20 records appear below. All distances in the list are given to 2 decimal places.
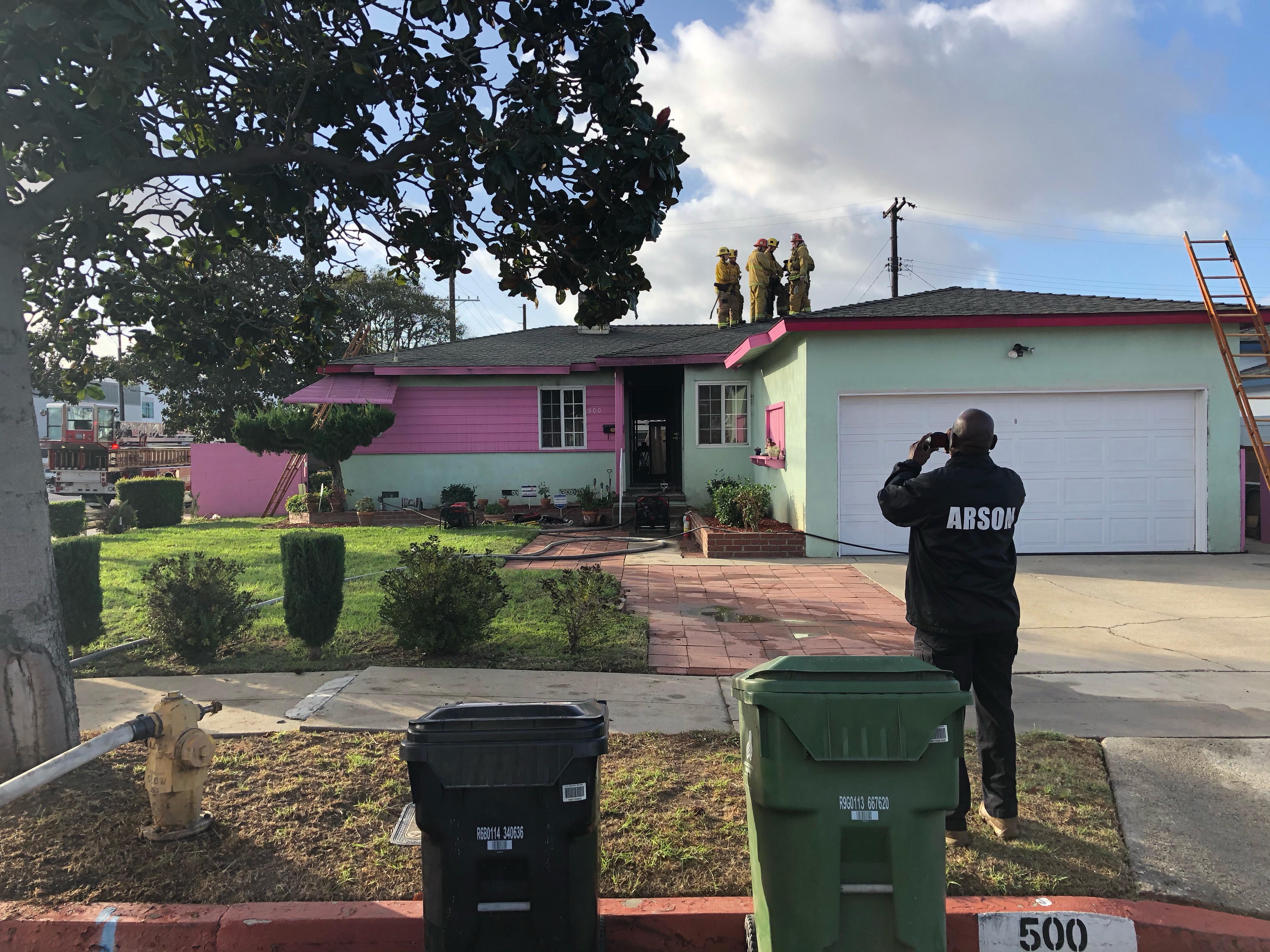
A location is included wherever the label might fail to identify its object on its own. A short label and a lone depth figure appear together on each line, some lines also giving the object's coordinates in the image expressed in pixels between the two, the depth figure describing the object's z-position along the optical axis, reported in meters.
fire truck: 22.27
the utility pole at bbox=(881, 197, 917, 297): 33.31
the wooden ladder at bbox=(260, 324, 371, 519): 19.70
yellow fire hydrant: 3.51
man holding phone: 3.63
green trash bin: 2.50
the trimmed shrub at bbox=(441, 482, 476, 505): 17.41
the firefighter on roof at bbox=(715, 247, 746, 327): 18.59
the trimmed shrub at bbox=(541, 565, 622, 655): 6.53
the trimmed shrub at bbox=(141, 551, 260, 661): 6.35
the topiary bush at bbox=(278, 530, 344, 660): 6.31
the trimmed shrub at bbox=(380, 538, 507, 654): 6.38
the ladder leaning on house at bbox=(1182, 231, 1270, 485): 10.46
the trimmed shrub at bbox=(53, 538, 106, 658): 6.39
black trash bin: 2.46
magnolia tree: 4.05
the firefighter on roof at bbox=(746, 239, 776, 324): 18.11
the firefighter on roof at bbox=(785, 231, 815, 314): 17.97
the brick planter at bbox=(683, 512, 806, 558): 11.87
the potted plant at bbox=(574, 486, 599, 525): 16.78
